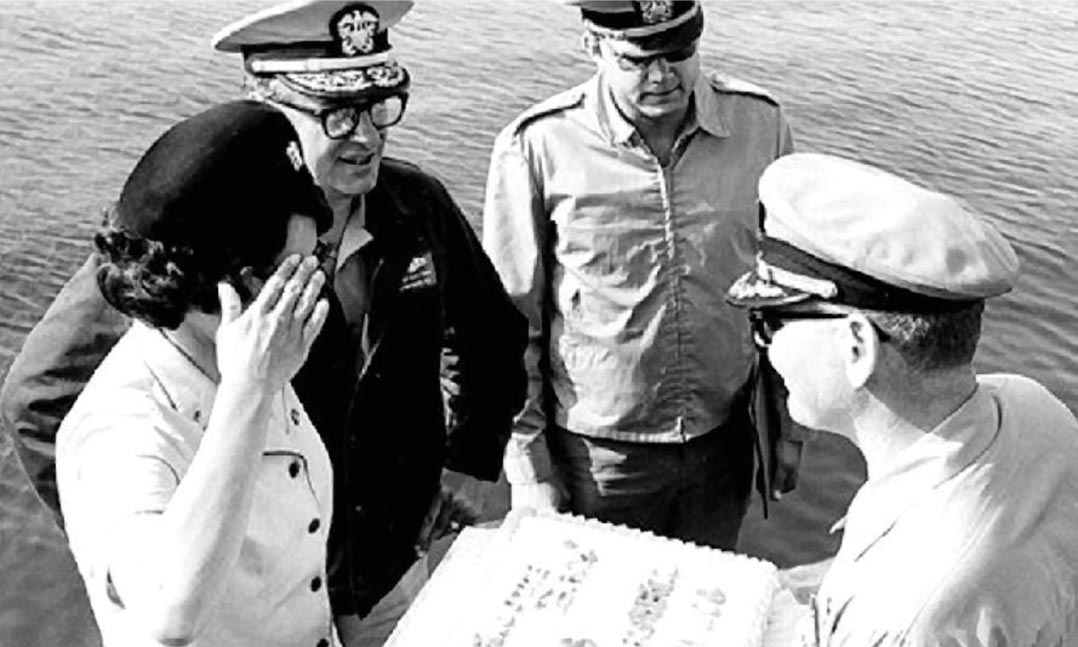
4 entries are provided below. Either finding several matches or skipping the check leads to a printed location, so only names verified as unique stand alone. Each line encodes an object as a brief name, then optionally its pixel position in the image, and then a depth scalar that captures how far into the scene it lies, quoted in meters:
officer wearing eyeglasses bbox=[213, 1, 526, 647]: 3.53
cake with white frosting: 3.21
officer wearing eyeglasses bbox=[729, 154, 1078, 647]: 2.38
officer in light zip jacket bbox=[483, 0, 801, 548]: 4.19
